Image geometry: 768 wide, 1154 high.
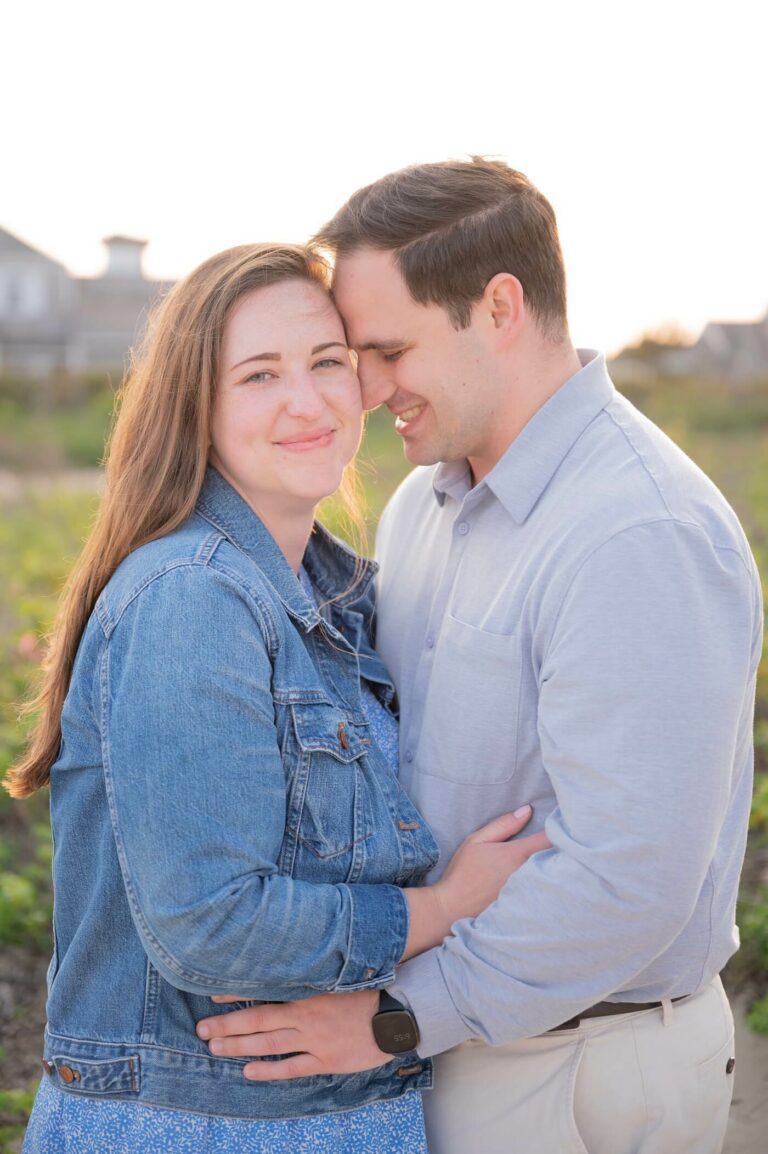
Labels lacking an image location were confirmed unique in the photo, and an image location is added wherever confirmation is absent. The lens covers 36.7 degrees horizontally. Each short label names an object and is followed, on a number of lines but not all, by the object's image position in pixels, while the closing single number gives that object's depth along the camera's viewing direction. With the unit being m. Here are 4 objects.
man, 1.98
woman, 1.93
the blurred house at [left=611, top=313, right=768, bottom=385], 48.22
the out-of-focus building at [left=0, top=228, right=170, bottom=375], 41.47
